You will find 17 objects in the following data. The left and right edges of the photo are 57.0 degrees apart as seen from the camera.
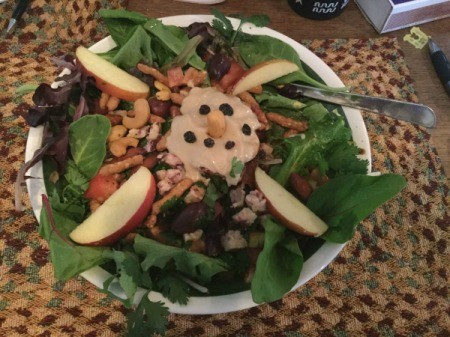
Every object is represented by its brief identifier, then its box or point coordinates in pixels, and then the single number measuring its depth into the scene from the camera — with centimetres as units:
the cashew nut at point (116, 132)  32
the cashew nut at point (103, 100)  33
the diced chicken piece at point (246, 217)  28
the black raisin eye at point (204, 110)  32
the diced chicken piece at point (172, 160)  31
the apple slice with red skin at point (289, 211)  28
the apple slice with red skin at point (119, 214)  27
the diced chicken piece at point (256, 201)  28
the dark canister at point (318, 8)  48
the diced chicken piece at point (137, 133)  32
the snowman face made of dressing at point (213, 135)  30
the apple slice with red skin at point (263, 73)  34
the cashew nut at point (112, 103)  33
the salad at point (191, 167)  27
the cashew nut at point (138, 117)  32
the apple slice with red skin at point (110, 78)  32
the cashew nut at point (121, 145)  31
